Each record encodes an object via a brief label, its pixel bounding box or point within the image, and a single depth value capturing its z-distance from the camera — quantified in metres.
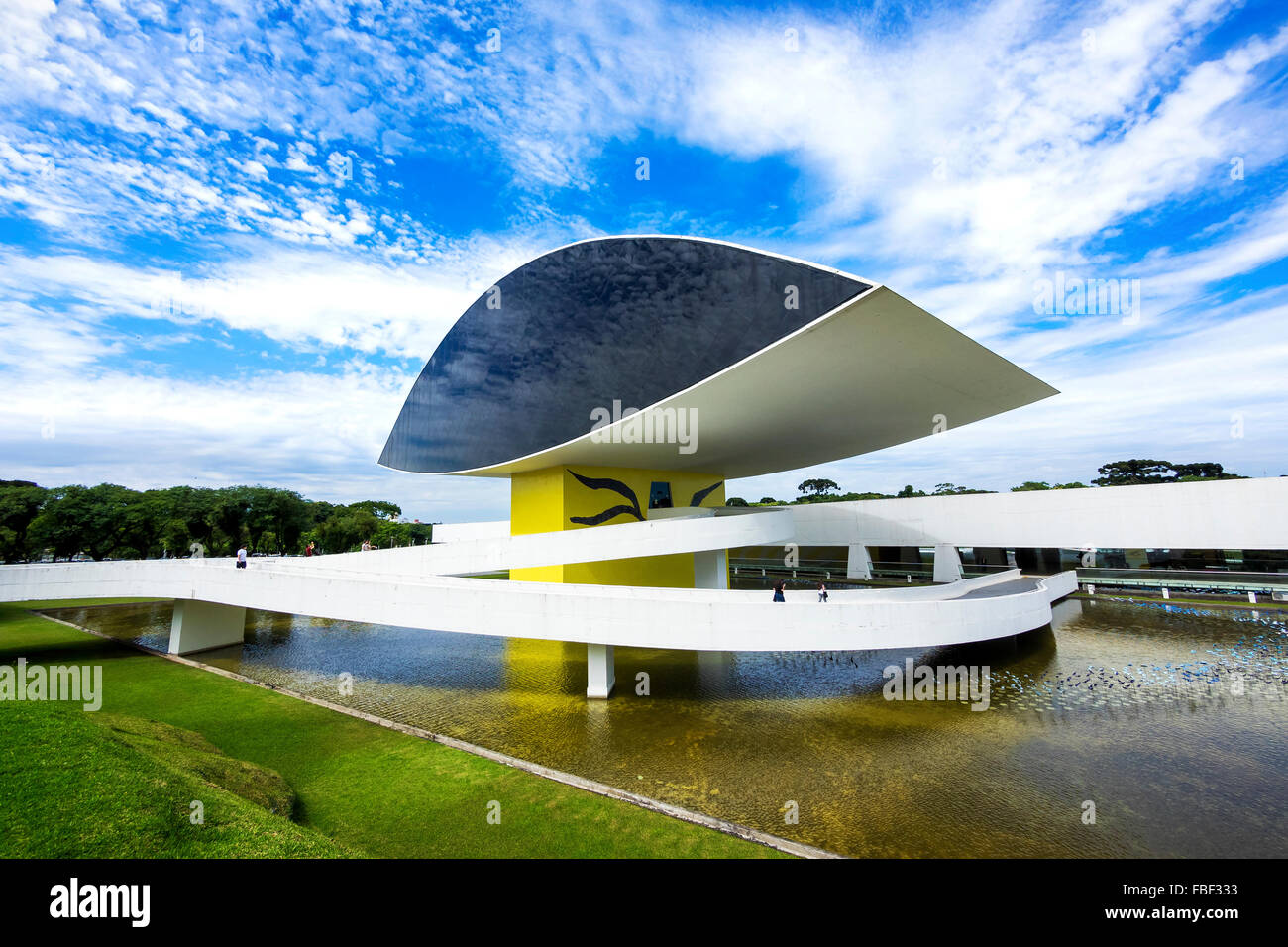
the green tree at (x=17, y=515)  31.22
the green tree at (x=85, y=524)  32.78
